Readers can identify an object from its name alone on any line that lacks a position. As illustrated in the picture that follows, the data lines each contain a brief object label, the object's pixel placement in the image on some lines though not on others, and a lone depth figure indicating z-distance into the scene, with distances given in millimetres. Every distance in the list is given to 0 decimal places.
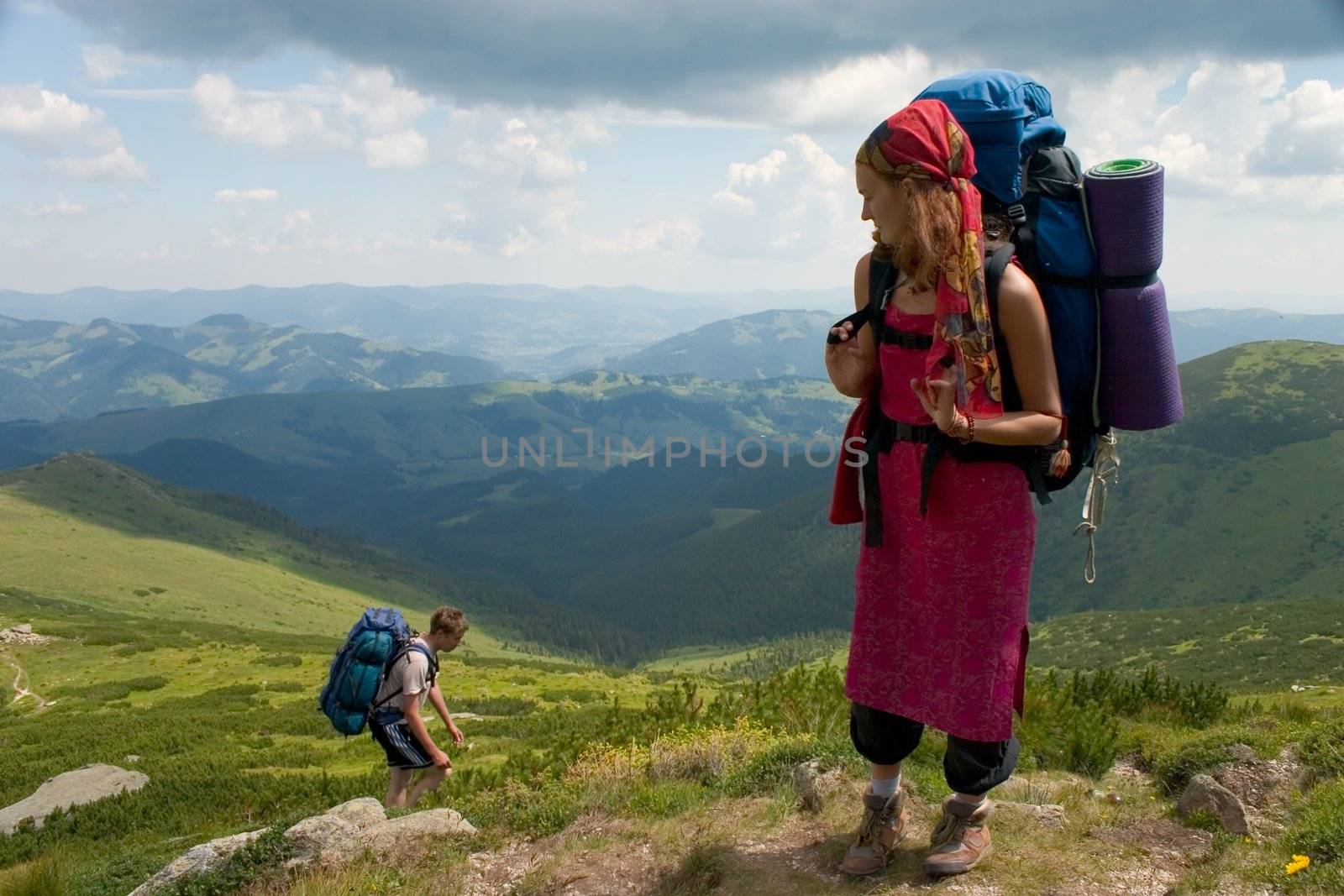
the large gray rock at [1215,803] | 5445
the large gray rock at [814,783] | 6000
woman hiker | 3955
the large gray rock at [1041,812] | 5555
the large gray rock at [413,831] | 6145
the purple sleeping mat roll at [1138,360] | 3986
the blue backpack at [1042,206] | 4055
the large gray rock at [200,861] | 6062
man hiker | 8383
